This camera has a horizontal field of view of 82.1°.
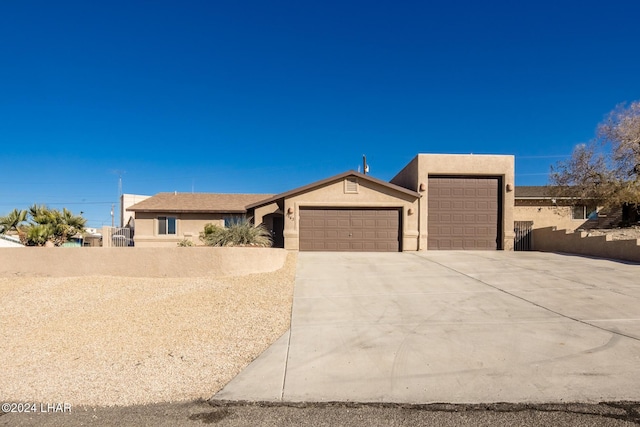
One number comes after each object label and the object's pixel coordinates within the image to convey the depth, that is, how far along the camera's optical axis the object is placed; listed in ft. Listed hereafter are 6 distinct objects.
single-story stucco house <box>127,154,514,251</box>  59.93
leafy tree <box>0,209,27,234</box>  61.72
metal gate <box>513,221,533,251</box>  63.93
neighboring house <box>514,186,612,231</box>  74.23
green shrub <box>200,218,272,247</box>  43.37
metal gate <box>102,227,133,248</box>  73.69
